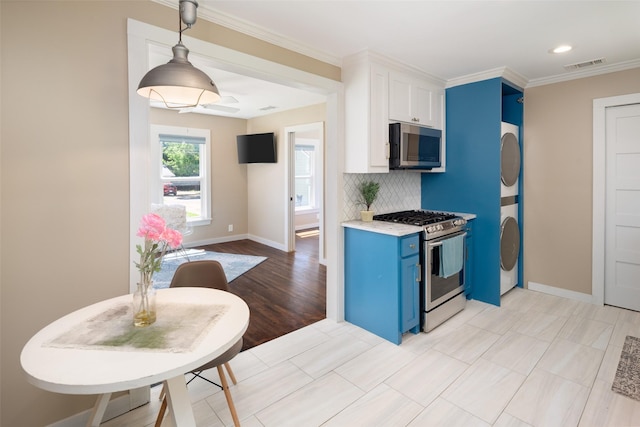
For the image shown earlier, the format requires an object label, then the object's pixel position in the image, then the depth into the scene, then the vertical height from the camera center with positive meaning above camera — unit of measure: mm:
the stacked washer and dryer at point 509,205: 3477 -34
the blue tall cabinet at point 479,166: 3379 +392
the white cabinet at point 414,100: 3096 +1036
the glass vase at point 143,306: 1370 -426
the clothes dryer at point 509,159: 3441 +463
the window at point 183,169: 5750 +661
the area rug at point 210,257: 4494 -917
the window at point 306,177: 8180 +668
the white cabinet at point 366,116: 2871 +789
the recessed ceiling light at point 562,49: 2727 +1292
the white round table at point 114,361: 1021 -531
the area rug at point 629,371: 2119 -1201
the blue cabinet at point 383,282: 2688 -682
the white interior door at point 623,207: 3213 -61
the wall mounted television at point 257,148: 6047 +1072
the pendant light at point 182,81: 1345 +549
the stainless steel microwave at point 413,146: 3055 +556
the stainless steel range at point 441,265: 2871 -567
